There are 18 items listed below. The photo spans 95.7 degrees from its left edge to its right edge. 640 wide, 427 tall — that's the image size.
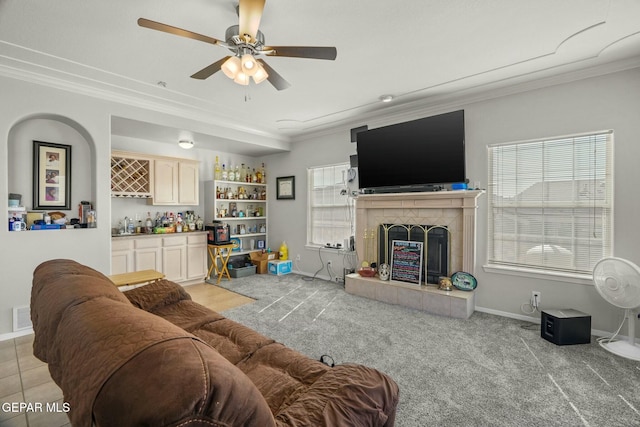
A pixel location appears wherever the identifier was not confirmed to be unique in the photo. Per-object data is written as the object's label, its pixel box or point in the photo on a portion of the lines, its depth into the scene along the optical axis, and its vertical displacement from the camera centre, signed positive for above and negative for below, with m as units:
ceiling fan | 1.83 +1.16
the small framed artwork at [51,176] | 3.27 +0.42
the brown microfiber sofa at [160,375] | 0.57 -0.38
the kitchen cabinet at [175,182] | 4.69 +0.50
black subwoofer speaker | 2.72 -1.11
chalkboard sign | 3.92 -0.69
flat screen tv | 3.51 +0.76
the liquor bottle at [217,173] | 5.50 +0.74
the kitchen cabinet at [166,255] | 4.23 -0.68
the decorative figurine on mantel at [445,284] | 3.62 -0.92
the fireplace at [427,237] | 3.55 -0.35
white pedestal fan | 2.49 -0.70
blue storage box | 5.65 -1.09
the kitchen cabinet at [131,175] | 4.29 +0.57
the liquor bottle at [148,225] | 4.70 -0.22
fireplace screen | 3.84 -0.43
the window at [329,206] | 5.11 +0.10
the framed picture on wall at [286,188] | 5.78 +0.49
